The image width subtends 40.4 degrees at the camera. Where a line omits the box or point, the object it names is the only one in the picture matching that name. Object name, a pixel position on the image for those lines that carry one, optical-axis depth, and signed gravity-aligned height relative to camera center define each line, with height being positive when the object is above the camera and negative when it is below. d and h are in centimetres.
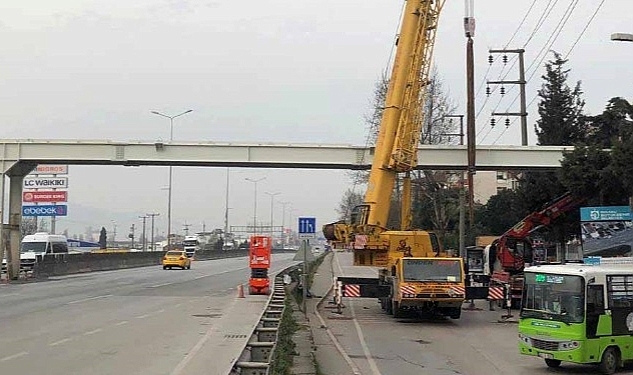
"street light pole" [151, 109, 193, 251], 9698 +272
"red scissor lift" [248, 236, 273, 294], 3675 -84
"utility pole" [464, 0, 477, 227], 4000 +744
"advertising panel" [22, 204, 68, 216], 7531 +273
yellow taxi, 7044 -139
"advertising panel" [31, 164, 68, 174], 7925 +657
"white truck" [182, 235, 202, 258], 13394 +34
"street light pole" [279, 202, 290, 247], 17449 +244
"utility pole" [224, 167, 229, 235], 12920 +335
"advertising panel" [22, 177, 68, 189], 7825 +531
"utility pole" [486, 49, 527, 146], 5352 +1055
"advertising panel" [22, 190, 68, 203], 7756 +407
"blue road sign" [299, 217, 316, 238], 3143 +69
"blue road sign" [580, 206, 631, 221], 3369 +141
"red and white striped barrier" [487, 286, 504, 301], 2925 -156
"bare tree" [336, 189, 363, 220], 11900 +676
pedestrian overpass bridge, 4297 +456
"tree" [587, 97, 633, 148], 3950 +636
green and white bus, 1606 -130
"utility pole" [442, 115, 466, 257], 4338 +119
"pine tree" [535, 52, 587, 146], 5284 +884
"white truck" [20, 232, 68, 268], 6273 -28
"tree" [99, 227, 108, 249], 14650 +68
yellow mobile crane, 2944 +271
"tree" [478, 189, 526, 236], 6944 +277
